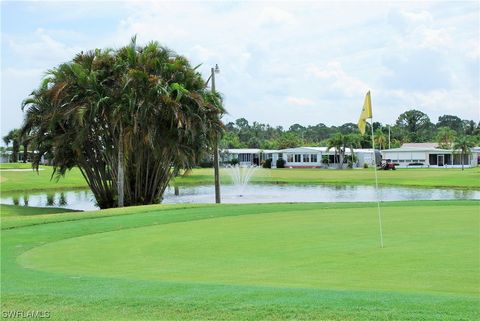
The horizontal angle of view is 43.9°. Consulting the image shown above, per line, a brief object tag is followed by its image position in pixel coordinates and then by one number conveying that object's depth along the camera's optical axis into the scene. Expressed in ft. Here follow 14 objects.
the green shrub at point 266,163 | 329.52
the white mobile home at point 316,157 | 334.03
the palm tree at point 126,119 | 95.14
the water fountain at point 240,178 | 168.11
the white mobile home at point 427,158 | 326.24
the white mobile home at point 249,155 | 359.07
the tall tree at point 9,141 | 376.33
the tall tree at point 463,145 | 296.51
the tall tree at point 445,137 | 395.71
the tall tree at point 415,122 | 520.01
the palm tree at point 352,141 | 311.43
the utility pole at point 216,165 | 110.73
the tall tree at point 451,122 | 577.02
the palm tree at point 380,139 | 397.80
